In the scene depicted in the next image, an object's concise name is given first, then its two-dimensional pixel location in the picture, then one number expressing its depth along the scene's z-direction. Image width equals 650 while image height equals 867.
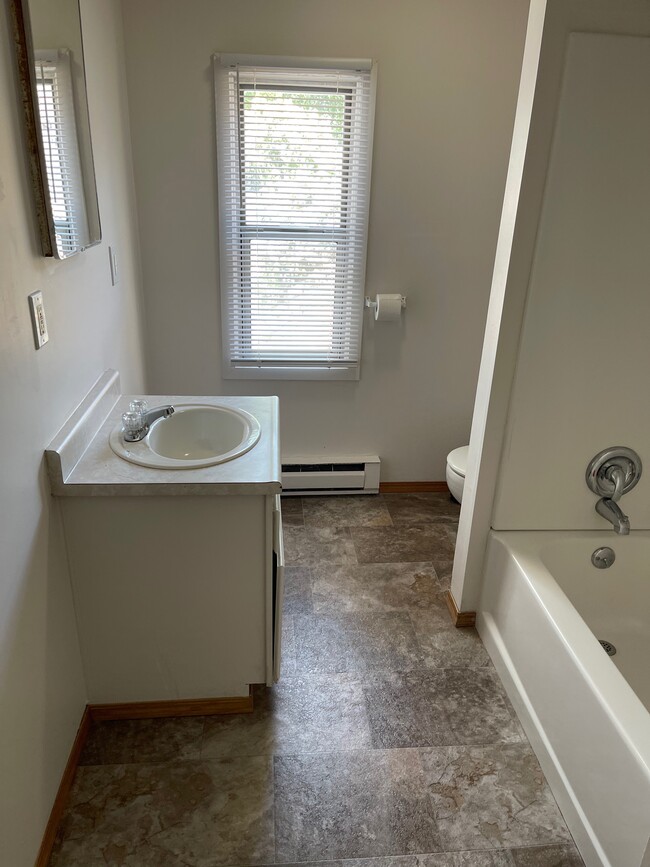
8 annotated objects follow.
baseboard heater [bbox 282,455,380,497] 3.29
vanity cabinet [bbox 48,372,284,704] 1.68
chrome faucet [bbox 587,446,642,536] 2.09
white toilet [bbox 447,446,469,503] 2.93
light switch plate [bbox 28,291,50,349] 1.46
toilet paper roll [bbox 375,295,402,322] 2.96
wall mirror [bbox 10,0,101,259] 1.42
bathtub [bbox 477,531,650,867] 1.44
